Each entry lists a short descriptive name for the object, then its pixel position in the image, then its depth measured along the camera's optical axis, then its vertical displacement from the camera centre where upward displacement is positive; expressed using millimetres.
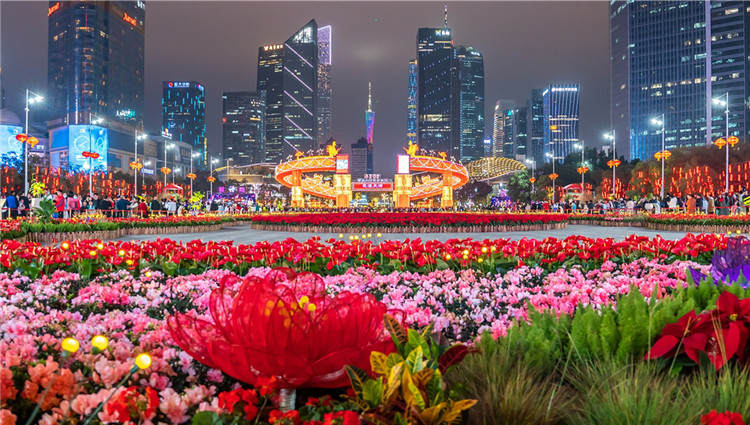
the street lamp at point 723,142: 27742 +3746
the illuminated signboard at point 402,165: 44031 +3899
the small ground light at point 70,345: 1346 -378
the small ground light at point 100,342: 1436 -394
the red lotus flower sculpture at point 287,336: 1648 -459
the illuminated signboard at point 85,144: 96812 +13243
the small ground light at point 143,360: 1460 -455
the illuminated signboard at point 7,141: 89688 +12675
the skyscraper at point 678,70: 106938 +32714
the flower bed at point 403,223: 19781 -614
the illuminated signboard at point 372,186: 58250 +2659
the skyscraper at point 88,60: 152375 +47856
